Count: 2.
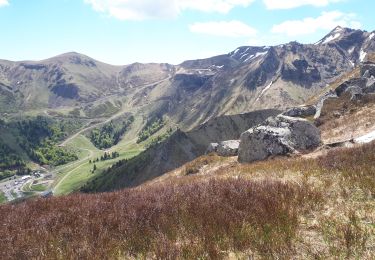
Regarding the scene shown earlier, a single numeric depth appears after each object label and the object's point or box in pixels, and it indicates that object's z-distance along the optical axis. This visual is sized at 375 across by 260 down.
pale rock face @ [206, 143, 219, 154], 49.87
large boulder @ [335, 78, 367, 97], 52.25
